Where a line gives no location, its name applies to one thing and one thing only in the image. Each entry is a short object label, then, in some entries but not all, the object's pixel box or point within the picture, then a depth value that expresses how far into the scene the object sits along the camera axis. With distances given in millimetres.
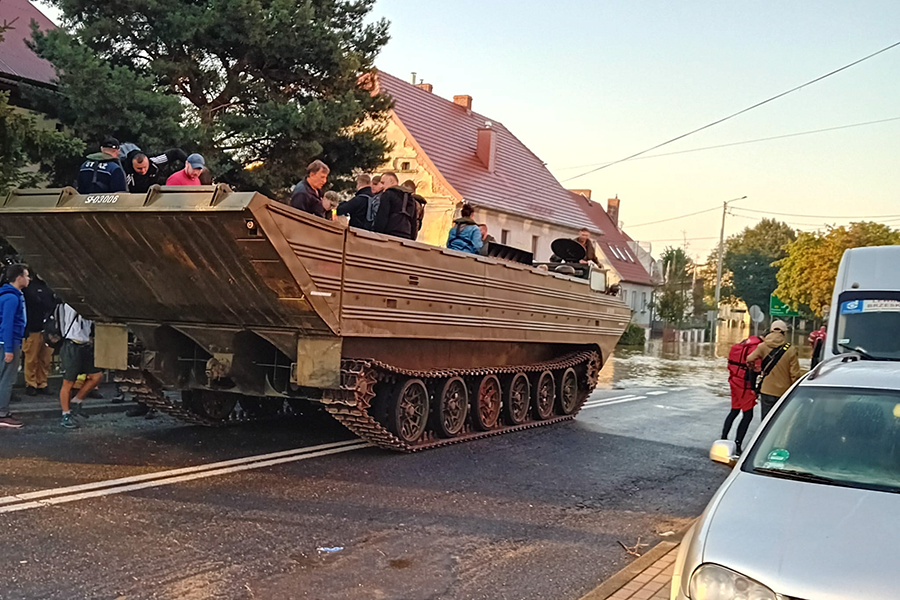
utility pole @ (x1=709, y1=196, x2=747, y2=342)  48938
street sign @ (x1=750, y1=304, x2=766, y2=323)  30344
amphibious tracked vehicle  7664
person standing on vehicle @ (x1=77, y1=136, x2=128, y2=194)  8422
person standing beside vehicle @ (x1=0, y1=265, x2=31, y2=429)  9555
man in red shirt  8773
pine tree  13102
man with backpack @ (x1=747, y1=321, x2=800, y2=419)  10438
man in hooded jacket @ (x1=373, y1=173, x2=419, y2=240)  9664
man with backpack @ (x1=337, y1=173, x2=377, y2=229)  9852
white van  9359
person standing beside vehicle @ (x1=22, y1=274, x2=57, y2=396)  10922
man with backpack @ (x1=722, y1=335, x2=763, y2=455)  11031
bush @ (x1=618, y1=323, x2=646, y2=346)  40406
